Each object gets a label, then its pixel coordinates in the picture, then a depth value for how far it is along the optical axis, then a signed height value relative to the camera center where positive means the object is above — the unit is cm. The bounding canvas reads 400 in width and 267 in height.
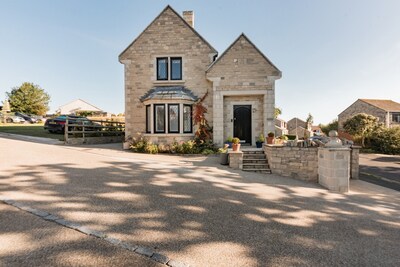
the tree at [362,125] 2389 +106
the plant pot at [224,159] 996 -121
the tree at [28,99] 5475 +908
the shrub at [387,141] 2192 -65
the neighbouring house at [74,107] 6450 +809
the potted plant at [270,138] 1048 -20
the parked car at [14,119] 3324 +220
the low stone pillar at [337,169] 764 -128
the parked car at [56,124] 1814 +76
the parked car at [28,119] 3581 +236
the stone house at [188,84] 1300 +328
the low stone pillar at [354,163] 1023 -140
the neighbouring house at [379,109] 3584 +456
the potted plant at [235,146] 976 -57
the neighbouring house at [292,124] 6141 +321
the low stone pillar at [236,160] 952 -120
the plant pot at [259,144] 1201 -58
